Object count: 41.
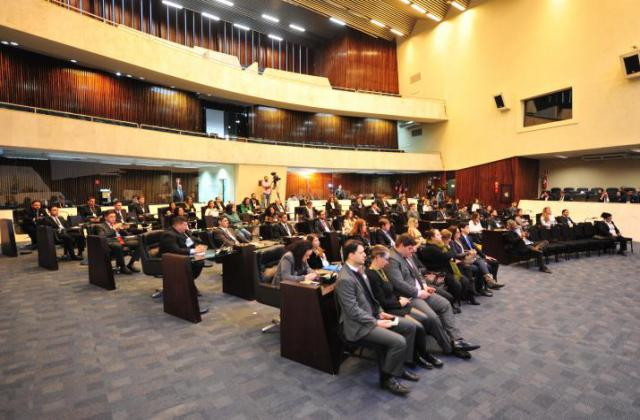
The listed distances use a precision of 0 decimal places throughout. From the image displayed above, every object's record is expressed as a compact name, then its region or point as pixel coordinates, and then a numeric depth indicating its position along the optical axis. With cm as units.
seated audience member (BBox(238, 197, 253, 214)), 1174
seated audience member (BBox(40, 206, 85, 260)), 755
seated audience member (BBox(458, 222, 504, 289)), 529
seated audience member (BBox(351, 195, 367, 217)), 1224
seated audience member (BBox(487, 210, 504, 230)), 890
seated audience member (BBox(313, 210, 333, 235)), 873
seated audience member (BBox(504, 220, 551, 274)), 692
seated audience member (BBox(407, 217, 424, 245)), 561
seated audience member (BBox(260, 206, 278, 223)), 932
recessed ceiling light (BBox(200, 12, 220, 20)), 1683
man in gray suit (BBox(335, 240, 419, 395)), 273
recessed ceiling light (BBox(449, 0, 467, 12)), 1608
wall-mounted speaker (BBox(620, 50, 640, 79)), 1104
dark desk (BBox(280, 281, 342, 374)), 298
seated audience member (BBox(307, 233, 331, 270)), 450
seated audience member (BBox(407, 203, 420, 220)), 1203
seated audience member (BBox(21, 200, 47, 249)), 822
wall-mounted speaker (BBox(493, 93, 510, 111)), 1538
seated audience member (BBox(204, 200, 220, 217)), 958
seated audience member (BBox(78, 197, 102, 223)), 898
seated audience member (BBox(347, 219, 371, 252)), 592
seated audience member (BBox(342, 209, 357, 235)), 853
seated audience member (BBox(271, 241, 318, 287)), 371
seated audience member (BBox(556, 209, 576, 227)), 880
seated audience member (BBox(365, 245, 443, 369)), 315
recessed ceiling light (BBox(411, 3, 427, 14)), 1620
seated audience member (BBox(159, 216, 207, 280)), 455
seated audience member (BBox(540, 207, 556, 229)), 827
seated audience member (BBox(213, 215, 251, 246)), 608
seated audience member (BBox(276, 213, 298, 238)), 822
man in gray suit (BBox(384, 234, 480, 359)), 333
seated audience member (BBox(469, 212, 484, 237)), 786
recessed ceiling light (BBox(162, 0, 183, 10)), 1563
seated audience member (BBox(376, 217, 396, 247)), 686
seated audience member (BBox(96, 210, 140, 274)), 629
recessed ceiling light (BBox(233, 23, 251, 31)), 1800
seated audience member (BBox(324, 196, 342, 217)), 1212
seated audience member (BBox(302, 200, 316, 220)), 1146
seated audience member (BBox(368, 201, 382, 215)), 1217
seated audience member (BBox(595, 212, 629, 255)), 861
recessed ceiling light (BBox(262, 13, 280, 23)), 1704
